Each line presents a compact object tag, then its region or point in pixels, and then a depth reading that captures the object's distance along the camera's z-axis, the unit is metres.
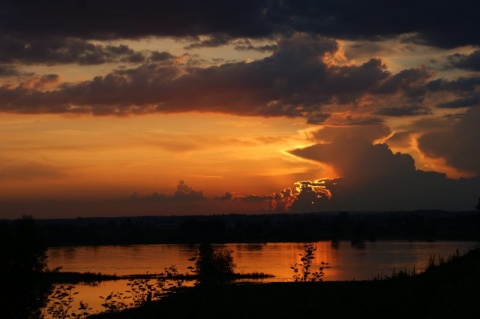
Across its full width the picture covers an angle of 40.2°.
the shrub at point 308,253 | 28.89
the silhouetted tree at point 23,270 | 42.38
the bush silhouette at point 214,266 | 69.89
